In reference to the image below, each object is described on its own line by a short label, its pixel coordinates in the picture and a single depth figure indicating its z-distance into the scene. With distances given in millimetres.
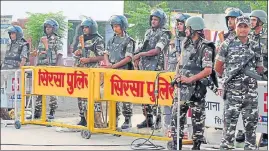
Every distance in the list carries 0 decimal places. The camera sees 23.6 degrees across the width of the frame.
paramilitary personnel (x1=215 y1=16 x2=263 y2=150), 7734
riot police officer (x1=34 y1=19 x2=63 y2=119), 11586
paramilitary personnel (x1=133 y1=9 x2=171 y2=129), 10089
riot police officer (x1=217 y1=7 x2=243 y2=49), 8945
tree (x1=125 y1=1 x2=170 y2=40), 42125
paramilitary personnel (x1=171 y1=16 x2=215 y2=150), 7898
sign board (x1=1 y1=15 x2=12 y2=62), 28106
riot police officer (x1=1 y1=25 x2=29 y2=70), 12055
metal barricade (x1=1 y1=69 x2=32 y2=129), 11094
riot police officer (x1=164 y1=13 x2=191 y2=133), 9377
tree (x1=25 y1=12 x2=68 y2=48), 34469
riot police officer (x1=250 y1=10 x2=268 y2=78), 8758
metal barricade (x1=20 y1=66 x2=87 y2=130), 10422
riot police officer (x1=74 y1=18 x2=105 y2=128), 10359
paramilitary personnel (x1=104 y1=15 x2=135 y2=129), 10016
